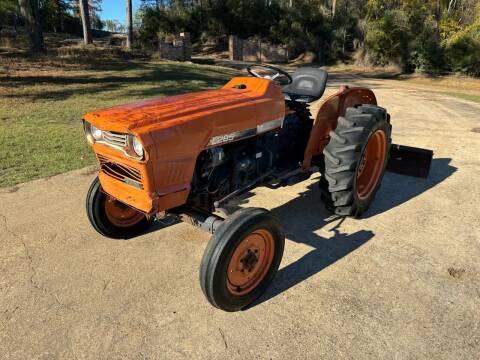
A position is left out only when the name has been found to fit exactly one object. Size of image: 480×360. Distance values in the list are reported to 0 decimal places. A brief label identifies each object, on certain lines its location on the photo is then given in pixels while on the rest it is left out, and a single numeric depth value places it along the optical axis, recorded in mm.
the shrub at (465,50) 21766
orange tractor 2547
